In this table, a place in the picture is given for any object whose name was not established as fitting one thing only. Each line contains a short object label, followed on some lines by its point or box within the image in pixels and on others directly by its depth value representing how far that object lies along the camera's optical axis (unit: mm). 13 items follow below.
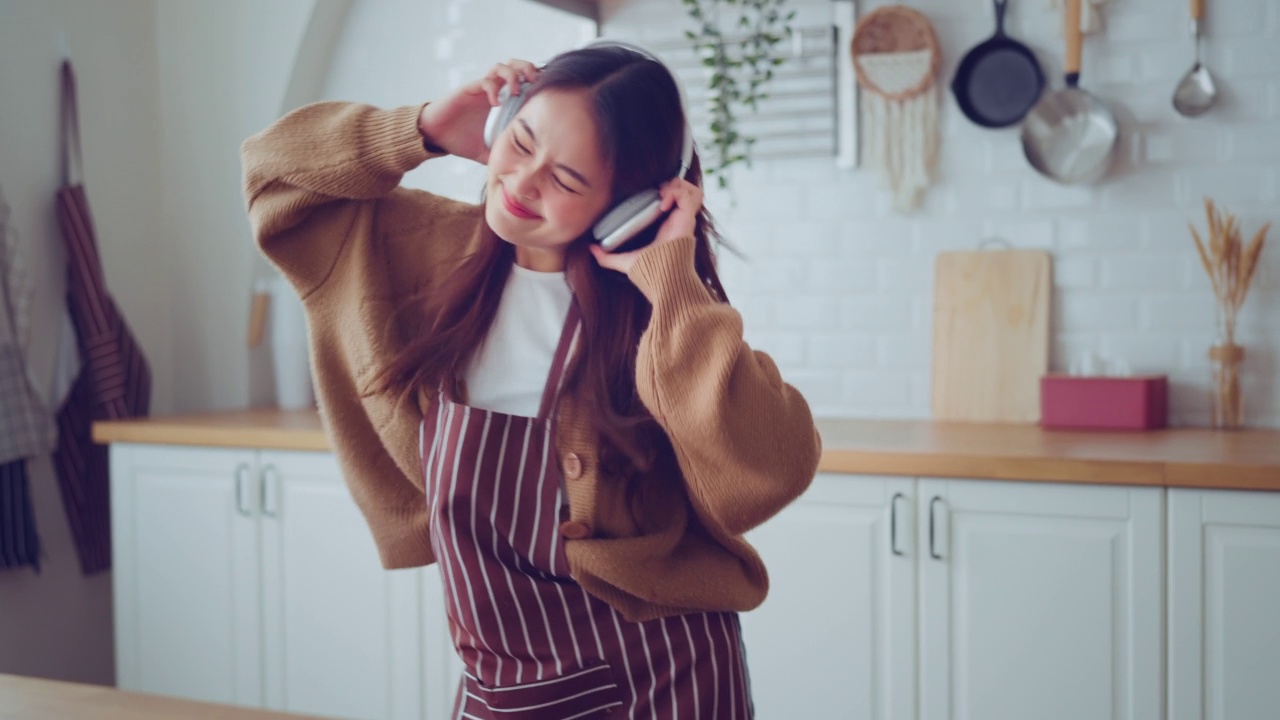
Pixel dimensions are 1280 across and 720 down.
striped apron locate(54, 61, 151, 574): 3033
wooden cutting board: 2705
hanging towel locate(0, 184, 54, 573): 2779
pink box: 2525
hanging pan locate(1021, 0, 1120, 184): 2621
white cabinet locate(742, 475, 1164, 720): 2137
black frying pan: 2707
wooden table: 1130
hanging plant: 2771
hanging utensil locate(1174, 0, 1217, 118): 2562
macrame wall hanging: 2781
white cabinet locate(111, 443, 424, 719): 2746
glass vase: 2533
